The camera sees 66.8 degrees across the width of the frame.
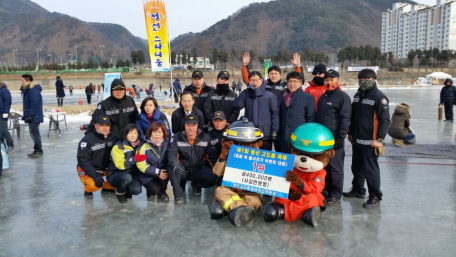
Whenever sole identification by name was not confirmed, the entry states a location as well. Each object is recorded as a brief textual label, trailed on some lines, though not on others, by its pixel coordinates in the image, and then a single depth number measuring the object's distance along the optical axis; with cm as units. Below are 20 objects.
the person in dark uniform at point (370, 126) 449
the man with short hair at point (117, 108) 555
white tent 5856
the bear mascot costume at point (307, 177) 401
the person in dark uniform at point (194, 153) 503
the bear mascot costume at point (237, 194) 396
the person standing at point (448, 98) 1316
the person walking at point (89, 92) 2294
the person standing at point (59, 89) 1916
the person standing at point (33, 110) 778
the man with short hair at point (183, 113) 541
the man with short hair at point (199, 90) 617
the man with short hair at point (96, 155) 497
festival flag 1453
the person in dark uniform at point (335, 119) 462
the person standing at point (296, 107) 487
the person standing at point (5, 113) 780
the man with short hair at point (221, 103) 579
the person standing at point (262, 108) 504
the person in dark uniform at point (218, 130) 501
